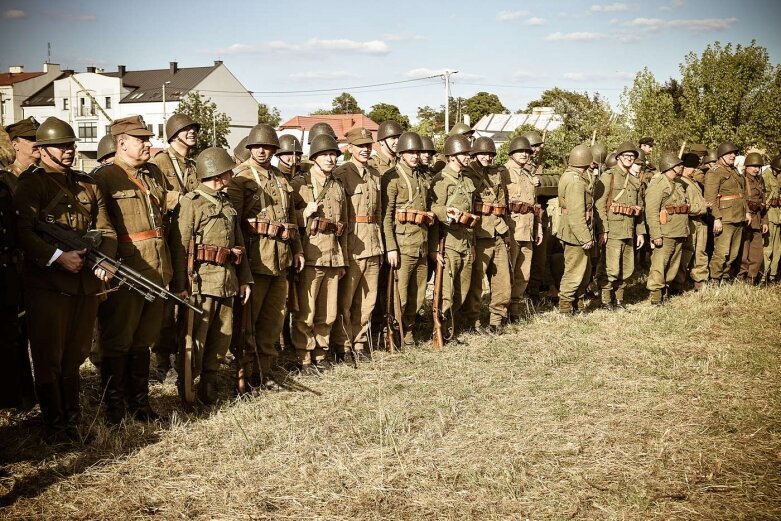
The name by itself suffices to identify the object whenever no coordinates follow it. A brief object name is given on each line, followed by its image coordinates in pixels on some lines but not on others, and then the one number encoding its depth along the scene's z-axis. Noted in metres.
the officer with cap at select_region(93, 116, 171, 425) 5.67
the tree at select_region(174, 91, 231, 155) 36.41
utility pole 35.75
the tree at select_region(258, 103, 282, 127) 70.38
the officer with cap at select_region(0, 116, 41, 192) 6.39
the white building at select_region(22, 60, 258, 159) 58.56
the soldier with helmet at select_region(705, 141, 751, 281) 11.31
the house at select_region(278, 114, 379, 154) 58.22
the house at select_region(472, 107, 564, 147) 55.41
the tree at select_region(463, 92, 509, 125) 66.31
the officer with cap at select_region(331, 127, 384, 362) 7.64
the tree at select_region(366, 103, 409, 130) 58.72
